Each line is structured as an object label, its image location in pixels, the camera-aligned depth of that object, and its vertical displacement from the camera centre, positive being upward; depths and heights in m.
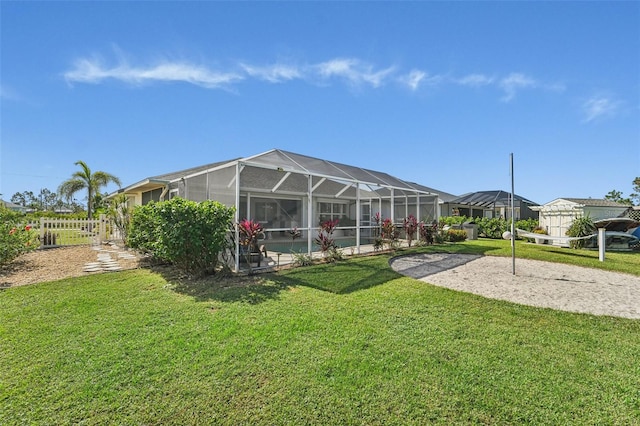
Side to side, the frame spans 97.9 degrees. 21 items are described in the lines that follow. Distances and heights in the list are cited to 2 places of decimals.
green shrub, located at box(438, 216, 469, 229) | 18.25 -0.26
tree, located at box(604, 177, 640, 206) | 32.36 +2.45
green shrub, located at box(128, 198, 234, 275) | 5.56 -0.29
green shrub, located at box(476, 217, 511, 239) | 17.45 -0.71
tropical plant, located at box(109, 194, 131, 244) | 11.41 +0.20
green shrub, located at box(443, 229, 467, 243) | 14.45 -1.02
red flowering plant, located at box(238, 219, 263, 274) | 6.61 -0.38
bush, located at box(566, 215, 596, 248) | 12.73 -0.63
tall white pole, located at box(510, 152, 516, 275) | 6.75 +0.66
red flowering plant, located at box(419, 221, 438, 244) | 12.80 -0.70
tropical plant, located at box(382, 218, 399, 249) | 10.77 -0.65
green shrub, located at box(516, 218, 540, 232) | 18.08 -0.61
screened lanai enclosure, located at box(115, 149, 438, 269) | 7.75 +1.03
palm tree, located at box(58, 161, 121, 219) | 20.75 +2.80
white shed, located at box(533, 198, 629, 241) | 14.09 +0.22
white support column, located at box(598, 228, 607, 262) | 8.77 -0.88
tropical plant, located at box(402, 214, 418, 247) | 11.86 -0.42
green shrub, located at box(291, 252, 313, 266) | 7.59 -1.18
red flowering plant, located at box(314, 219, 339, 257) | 8.37 -0.71
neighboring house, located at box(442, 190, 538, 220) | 23.19 +0.84
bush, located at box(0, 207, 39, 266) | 6.88 -0.49
